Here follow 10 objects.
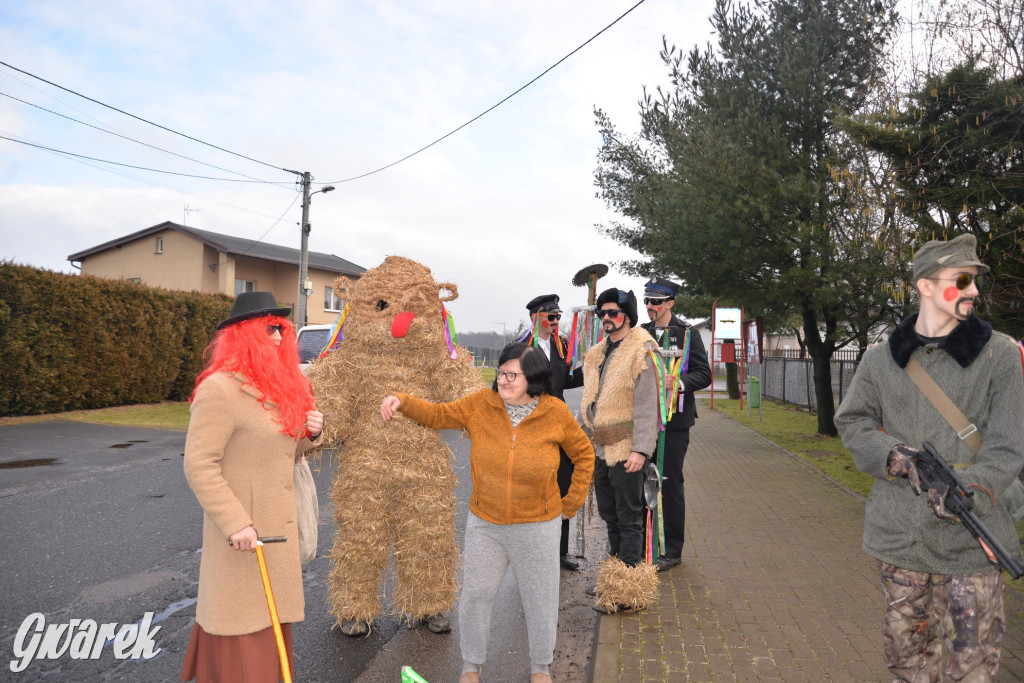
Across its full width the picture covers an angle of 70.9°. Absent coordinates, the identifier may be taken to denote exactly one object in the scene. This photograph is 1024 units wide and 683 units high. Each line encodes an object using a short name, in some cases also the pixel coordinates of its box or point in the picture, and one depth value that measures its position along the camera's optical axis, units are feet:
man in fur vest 15.11
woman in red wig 8.61
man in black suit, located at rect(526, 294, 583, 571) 17.98
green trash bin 67.00
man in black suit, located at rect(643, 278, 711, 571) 17.94
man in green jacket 8.96
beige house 98.48
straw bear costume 13.69
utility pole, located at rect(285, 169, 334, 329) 72.18
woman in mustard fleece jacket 11.06
